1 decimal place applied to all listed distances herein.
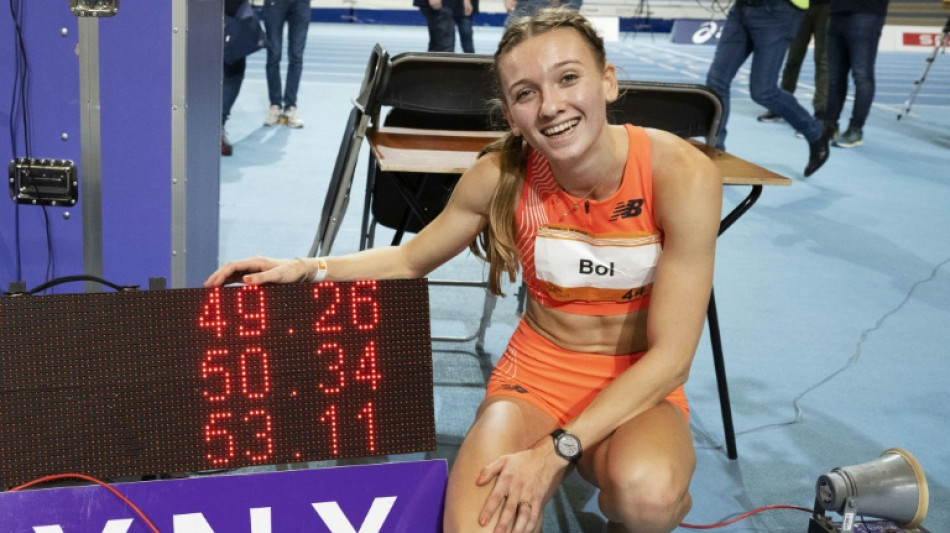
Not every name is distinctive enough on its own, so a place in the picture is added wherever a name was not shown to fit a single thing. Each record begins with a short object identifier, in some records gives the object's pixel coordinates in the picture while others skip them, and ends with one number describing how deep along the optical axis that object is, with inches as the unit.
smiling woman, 78.9
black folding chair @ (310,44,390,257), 117.1
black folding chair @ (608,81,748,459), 121.1
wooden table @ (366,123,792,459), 108.6
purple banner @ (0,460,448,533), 71.9
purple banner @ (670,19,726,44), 787.4
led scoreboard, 72.8
